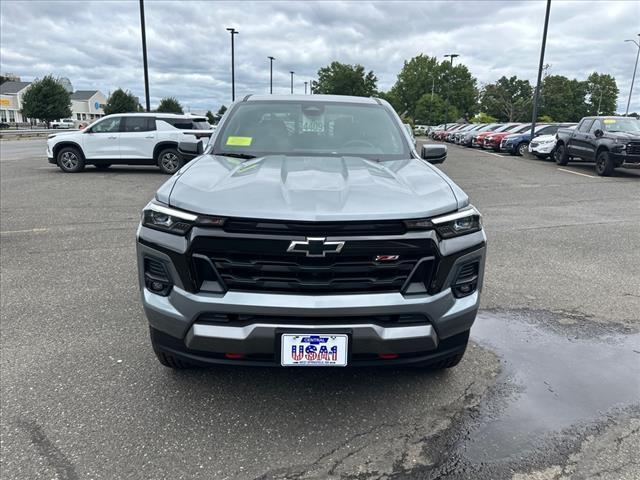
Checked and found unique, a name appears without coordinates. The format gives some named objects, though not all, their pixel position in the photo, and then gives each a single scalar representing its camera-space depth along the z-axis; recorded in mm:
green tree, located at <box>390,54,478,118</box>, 79750
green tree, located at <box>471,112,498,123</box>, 73562
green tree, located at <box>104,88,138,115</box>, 44281
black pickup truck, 14242
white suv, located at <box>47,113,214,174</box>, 14164
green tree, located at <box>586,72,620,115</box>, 94000
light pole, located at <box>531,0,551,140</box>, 25234
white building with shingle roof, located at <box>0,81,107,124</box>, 93875
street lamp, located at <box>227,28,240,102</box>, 35625
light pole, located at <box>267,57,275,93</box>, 51438
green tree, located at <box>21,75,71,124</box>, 64062
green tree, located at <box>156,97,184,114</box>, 43531
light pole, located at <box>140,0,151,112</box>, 21031
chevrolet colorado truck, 2396
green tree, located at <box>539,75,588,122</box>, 82312
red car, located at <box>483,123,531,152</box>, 26583
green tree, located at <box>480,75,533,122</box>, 86250
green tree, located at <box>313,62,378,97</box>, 69250
